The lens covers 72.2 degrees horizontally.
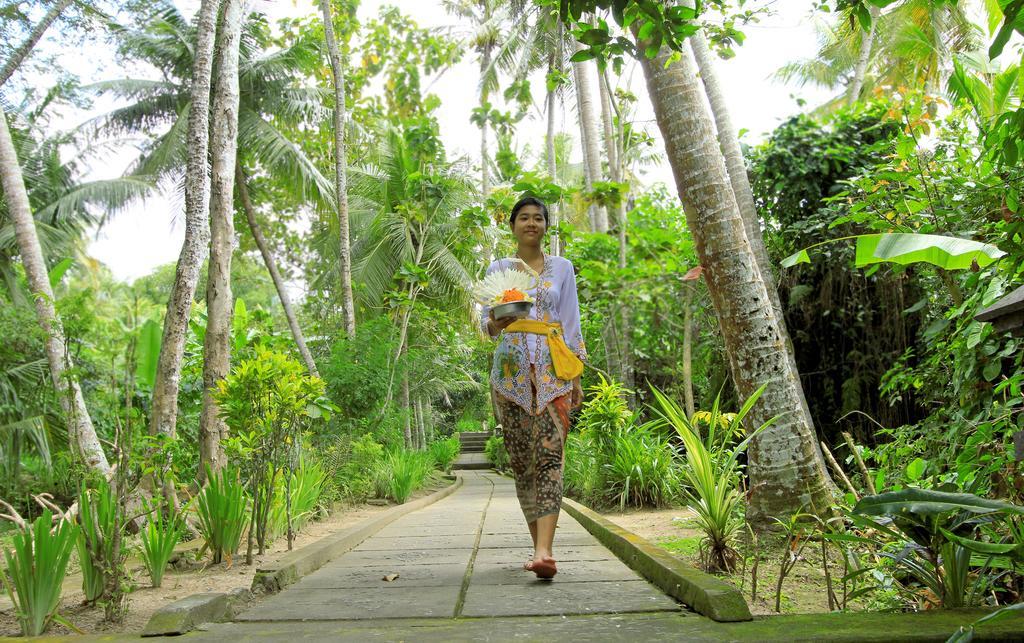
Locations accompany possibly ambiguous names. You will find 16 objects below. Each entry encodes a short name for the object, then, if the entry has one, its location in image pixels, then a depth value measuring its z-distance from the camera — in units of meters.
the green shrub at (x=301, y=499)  5.54
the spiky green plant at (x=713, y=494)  3.53
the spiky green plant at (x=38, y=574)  2.76
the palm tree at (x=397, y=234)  16.62
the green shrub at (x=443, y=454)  17.86
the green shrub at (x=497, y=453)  21.19
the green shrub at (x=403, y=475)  9.61
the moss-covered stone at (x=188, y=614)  2.68
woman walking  3.81
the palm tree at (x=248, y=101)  15.34
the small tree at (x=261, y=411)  4.64
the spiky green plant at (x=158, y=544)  3.67
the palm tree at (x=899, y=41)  15.51
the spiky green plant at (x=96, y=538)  3.11
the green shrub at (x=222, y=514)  4.33
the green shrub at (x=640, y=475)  7.13
